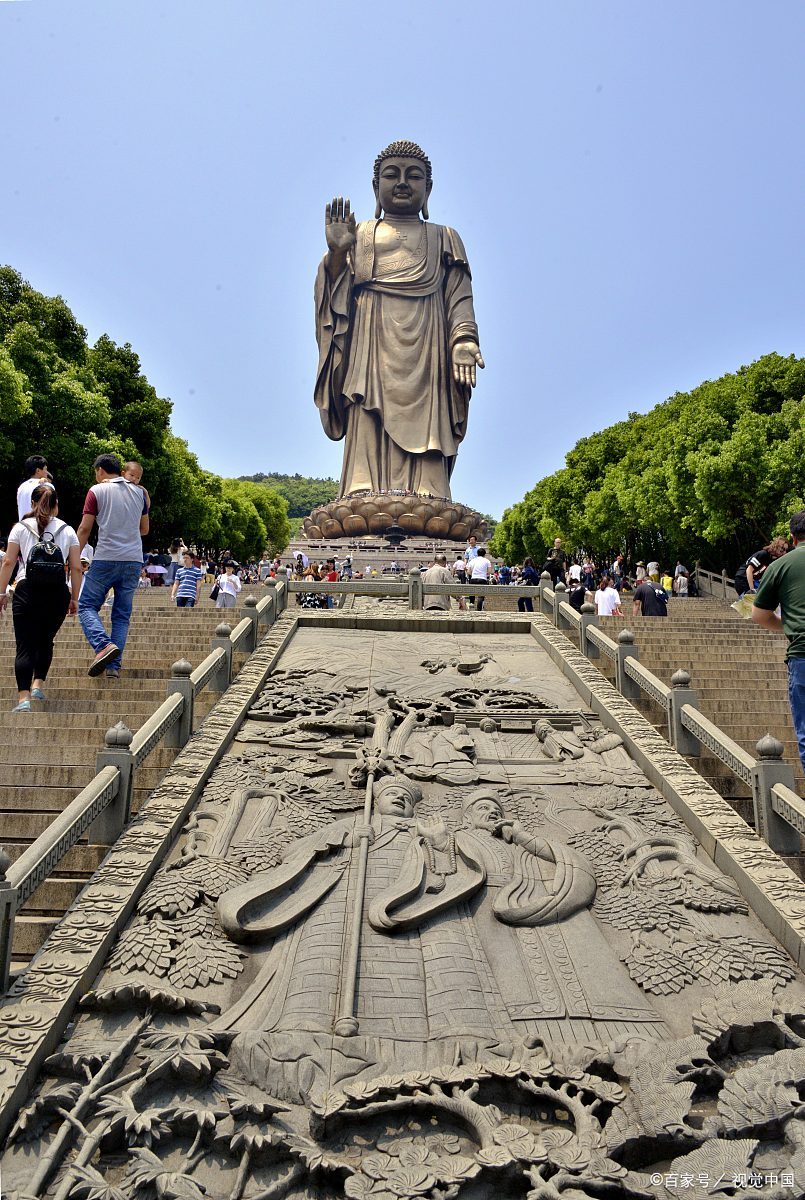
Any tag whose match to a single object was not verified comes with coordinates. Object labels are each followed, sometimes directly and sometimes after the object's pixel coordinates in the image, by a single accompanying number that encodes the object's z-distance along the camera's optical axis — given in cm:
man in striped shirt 1359
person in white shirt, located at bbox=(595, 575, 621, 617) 1384
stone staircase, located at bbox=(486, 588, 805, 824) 711
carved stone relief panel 329
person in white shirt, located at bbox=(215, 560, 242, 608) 1384
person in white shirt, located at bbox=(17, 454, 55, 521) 786
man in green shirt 530
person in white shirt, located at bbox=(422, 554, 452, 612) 1370
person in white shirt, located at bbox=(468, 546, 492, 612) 1545
